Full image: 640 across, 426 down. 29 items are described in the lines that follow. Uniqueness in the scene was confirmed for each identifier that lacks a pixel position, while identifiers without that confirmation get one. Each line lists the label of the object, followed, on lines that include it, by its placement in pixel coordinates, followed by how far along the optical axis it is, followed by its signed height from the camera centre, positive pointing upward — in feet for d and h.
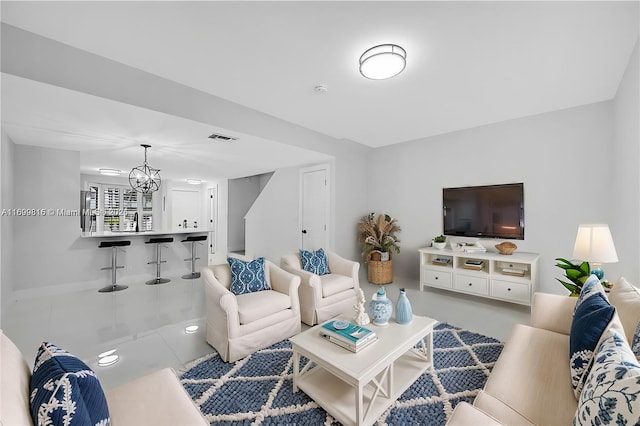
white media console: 10.96 -2.63
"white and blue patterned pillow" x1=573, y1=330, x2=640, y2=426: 2.35 -1.70
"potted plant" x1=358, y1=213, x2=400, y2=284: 15.24 -1.76
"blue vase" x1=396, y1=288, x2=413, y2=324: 6.87 -2.49
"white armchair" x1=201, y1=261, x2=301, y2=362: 7.52 -2.99
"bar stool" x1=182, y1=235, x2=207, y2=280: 17.35 -2.59
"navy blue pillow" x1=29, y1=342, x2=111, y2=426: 2.79 -1.97
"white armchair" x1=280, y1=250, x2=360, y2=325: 9.84 -2.85
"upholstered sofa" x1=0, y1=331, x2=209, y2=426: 2.74 -2.80
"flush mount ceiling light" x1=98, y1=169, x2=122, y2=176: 19.63 +3.27
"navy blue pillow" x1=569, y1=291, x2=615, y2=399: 3.98 -1.89
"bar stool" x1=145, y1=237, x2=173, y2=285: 16.14 -2.43
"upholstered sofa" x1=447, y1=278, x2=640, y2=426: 3.66 -2.72
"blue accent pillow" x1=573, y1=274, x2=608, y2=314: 4.97 -1.43
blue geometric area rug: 5.47 -4.06
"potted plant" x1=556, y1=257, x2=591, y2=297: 7.63 -1.76
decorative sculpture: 6.84 -2.58
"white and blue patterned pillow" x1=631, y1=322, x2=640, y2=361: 3.69 -1.86
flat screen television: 12.32 +0.17
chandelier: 13.44 +1.77
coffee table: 5.13 -3.34
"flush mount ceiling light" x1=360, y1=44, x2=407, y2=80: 6.72 +3.92
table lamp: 6.79 -0.81
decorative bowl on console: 11.73 -1.46
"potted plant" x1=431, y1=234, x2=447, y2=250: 13.62 -1.42
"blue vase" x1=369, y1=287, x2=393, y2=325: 6.79 -2.41
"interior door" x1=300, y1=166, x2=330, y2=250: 15.71 +0.40
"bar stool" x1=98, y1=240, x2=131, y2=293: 14.42 -2.55
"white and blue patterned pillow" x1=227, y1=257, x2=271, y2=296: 9.05 -2.12
